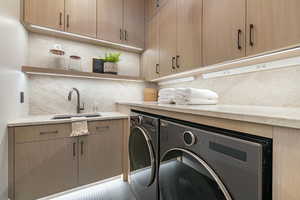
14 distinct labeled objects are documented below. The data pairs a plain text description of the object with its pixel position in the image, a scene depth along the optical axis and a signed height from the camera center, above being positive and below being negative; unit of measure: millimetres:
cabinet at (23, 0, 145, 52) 1541 +1034
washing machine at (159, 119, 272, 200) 429 -256
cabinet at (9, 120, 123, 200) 1231 -604
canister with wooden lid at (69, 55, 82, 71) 1856 +504
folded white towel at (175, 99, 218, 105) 1129 -22
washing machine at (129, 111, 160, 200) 1012 -479
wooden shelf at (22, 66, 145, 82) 1537 +323
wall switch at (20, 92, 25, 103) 1467 +10
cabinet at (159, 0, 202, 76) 1351 +718
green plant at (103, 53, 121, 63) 2027 +607
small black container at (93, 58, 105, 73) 2025 +499
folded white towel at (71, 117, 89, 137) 1447 -300
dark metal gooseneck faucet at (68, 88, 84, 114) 1842 +23
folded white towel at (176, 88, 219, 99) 1125 +52
